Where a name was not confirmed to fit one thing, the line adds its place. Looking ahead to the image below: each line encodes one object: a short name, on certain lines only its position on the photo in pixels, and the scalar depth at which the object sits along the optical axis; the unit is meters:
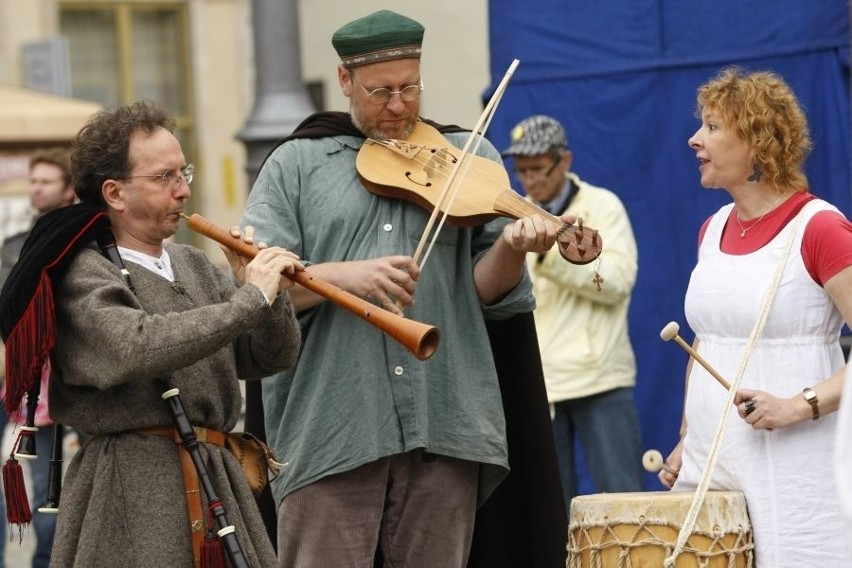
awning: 17.54
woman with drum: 7.42
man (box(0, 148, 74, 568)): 12.63
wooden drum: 7.32
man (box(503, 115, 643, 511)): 11.71
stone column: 14.78
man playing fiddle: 7.94
